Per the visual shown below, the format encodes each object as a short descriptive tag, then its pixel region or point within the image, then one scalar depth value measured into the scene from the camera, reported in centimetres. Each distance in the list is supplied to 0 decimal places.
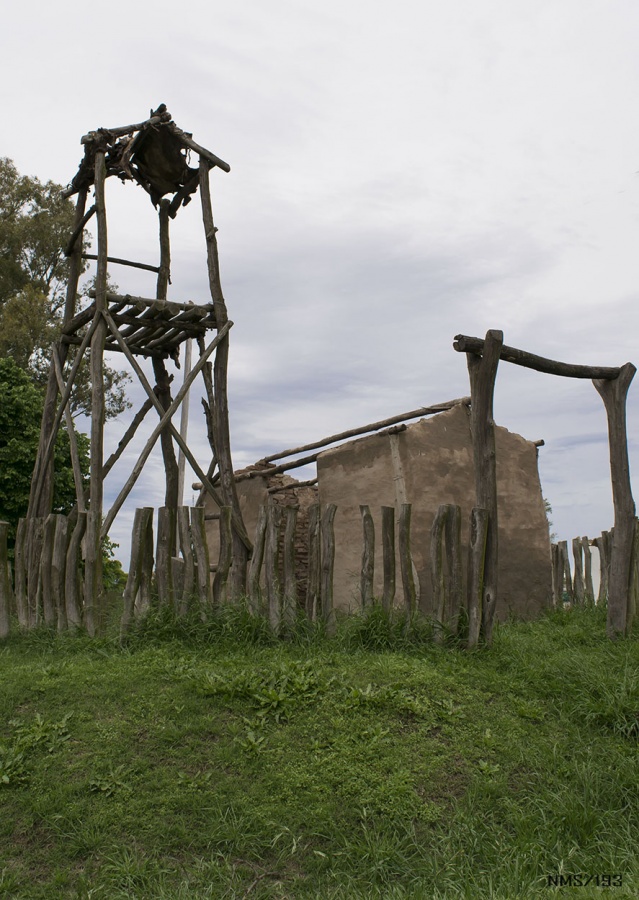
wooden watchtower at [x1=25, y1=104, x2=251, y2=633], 942
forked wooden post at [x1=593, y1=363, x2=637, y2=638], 762
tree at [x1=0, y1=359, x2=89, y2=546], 1519
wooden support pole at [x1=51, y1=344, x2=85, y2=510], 941
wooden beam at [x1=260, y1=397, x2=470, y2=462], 1041
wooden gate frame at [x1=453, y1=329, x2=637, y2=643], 711
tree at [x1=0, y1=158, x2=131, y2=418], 2095
